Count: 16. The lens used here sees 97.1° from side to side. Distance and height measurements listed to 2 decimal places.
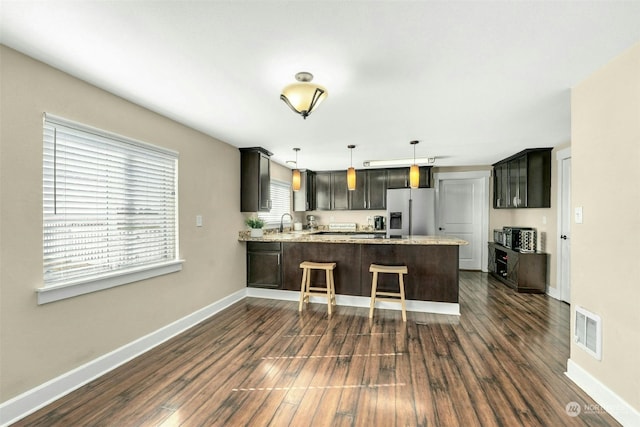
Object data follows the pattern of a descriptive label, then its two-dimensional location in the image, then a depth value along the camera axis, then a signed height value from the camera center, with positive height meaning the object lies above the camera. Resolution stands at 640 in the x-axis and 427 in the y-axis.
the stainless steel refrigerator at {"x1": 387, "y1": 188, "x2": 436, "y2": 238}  5.35 +0.02
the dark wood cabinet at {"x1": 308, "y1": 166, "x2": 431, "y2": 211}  6.01 +0.57
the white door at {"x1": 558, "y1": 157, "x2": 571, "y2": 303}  4.02 -0.26
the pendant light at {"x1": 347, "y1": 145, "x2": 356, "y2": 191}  4.03 +0.49
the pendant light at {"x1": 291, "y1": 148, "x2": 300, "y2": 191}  4.37 +0.51
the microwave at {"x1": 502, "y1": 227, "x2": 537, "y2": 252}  4.56 -0.44
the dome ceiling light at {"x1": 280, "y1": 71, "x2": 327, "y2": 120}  1.91 +0.81
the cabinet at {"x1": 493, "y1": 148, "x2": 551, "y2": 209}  4.37 +0.54
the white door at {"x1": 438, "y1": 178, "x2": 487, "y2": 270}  5.99 -0.04
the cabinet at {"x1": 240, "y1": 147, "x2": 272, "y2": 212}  4.23 +0.50
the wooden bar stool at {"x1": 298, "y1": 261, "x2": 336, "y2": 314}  3.66 -0.96
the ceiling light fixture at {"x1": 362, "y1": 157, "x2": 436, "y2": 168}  4.04 +0.74
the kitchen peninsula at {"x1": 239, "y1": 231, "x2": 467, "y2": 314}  3.61 -0.71
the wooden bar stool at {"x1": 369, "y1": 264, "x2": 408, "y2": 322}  3.35 -0.93
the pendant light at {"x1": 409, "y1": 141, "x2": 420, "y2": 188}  3.74 +0.48
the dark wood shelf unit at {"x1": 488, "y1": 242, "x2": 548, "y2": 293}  4.40 -0.93
